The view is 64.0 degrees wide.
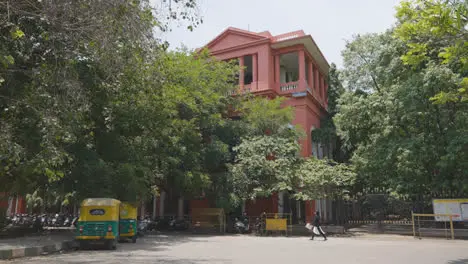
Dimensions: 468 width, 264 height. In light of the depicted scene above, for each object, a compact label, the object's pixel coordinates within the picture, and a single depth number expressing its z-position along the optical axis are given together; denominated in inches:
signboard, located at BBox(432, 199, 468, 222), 623.2
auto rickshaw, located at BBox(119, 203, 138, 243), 574.9
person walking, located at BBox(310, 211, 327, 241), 616.0
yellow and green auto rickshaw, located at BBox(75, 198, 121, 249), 470.9
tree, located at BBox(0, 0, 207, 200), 294.8
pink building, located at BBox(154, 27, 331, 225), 925.2
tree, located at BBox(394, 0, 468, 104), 330.6
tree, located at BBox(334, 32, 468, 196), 668.7
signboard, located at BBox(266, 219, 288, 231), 728.3
